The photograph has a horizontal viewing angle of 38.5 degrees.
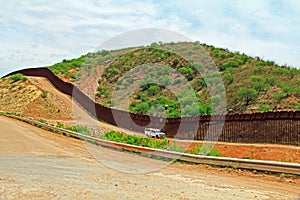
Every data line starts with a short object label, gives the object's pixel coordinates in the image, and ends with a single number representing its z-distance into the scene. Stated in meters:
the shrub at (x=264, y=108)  55.31
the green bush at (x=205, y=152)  18.85
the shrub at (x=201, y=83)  81.06
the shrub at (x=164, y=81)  88.89
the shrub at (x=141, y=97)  81.69
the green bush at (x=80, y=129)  28.47
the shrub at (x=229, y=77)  76.69
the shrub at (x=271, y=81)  67.28
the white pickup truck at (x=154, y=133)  41.78
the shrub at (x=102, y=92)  92.61
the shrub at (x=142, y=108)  69.12
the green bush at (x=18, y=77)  75.94
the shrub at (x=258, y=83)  64.88
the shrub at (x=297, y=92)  59.46
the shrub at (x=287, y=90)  60.54
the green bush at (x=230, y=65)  87.34
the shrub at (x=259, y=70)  77.06
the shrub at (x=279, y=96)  59.38
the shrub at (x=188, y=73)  88.38
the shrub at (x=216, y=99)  65.53
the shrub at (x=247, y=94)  61.34
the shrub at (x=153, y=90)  84.69
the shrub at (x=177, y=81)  87.46
